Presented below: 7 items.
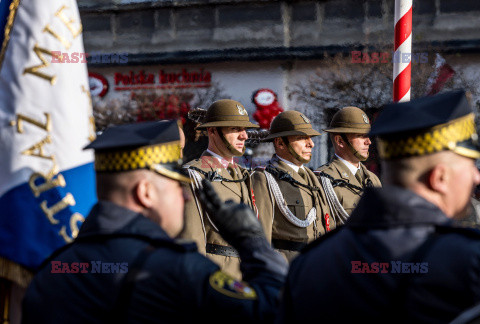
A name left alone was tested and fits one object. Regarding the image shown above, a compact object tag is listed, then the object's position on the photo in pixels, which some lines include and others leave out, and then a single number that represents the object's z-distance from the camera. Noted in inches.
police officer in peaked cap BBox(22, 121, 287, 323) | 174.6
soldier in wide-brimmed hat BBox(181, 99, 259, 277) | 447.5
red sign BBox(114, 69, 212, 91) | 1581.0
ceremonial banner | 258.5
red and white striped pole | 418.2
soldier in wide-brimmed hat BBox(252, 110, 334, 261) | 507.5
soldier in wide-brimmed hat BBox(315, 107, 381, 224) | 555.8
